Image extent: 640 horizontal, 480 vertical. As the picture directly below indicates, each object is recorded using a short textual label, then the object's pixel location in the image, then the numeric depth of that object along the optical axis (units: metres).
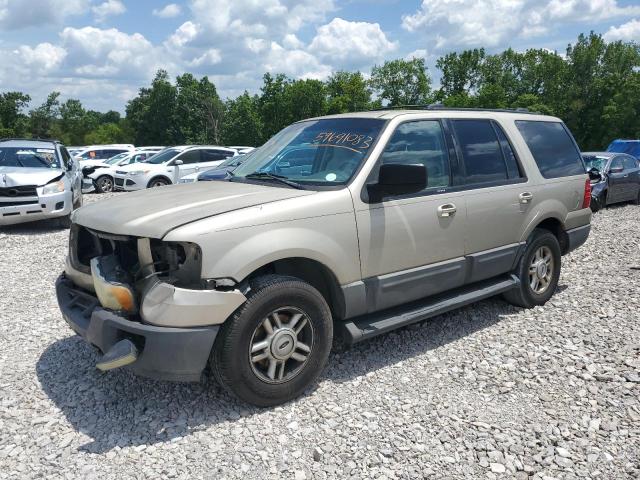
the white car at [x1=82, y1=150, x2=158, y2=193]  18.92
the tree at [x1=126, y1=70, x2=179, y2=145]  81.81
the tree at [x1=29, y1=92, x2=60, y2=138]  69.00
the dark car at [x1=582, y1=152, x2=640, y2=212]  13.83
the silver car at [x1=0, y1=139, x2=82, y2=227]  9.77
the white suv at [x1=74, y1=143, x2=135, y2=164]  26.17
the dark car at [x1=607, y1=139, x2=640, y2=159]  19.39
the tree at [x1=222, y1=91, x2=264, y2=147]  69.69
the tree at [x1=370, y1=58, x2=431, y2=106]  74.50
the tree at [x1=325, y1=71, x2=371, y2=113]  66.62
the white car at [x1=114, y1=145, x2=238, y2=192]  17.36
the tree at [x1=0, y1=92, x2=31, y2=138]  64.50
